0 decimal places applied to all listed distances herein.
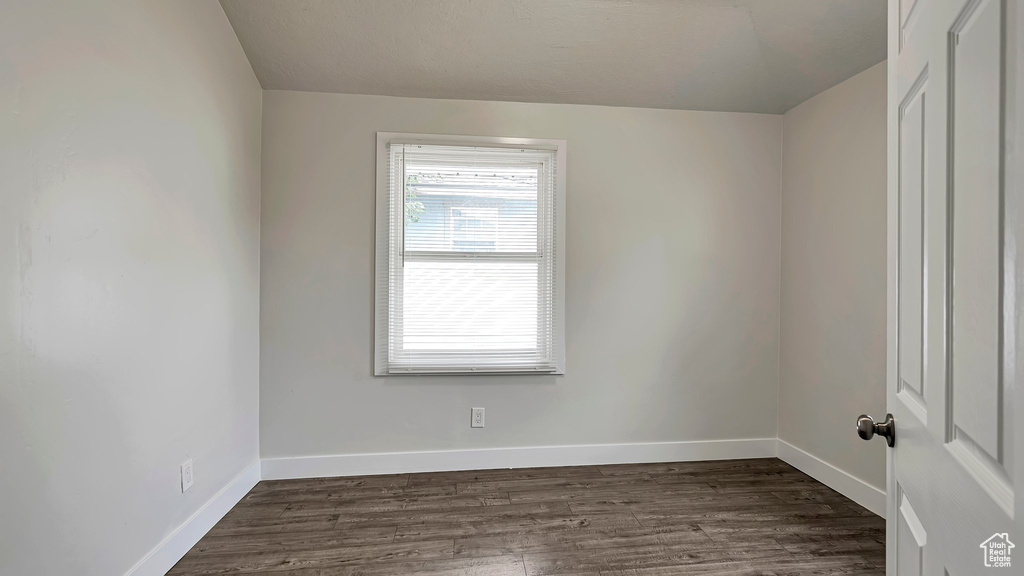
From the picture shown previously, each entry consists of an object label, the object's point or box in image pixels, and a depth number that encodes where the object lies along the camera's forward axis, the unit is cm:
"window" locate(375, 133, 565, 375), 286
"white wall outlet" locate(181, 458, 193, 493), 201
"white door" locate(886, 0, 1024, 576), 53
